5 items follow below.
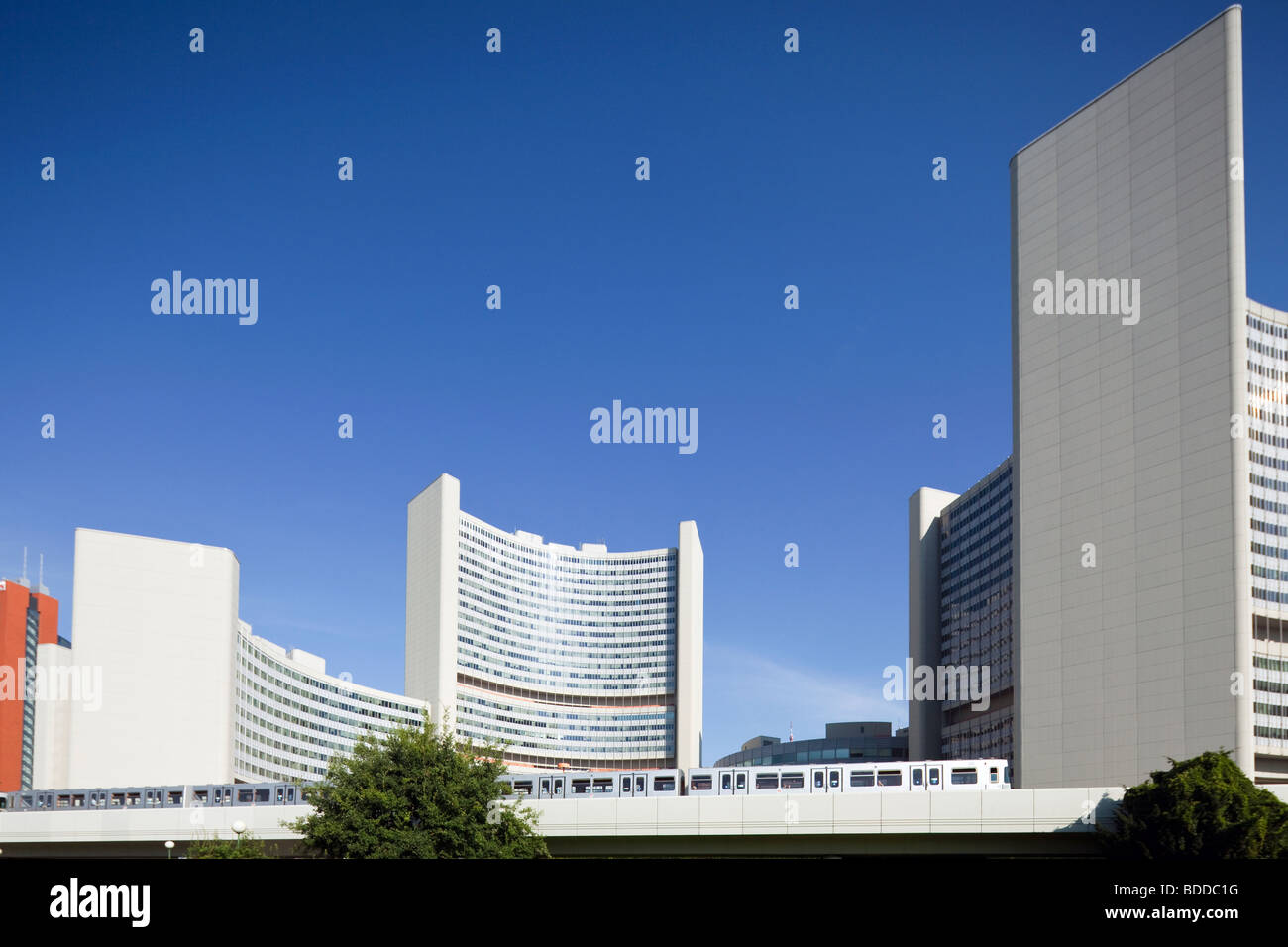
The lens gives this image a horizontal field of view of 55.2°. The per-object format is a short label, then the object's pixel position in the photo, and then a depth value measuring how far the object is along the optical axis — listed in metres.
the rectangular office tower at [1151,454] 87.94
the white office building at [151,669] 112.81
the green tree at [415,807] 42.50
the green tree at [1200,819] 48.25
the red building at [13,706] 182.50
